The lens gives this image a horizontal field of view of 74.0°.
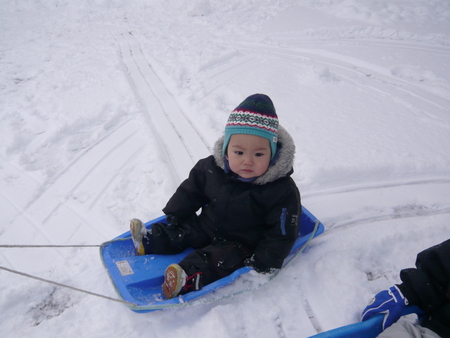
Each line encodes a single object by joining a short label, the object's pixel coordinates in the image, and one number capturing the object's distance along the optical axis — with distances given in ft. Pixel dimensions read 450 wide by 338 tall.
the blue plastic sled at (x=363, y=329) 4.70
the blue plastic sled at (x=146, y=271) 5.46
